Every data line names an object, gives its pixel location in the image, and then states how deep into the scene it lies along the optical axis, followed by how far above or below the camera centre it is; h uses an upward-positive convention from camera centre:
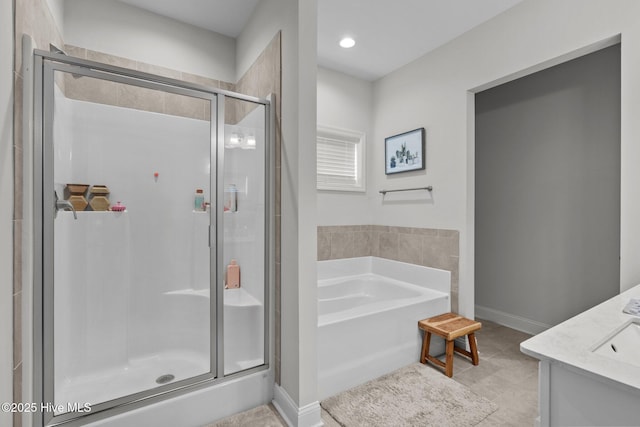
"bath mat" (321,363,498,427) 1.72 -1.16
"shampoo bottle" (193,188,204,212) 1.93 +0.08
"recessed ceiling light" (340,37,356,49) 2.68 +1.54
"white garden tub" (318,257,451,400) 1.97 -0.79
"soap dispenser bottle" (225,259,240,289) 1.86 -0.38
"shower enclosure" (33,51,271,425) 1.56 -0.16
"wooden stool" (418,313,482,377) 2.18 -0.86
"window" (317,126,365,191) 3.23 +0.60
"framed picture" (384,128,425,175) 2.94 +0.64
